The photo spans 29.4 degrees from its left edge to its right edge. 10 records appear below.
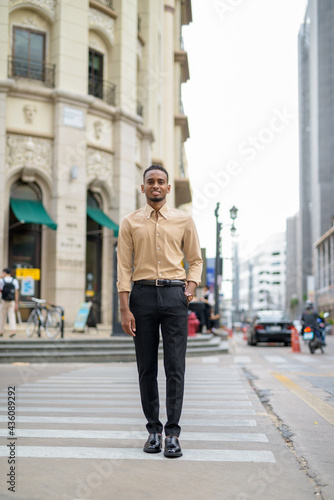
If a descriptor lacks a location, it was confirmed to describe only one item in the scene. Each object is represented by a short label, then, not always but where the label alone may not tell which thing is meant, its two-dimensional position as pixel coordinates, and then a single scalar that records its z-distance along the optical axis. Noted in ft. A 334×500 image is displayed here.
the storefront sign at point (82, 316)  62.34
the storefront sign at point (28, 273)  74.16
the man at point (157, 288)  14.65
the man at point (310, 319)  65.62
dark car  83.56
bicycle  55.11
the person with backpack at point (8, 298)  52.75
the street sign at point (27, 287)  73.87
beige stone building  73.97
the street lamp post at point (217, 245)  97.35
